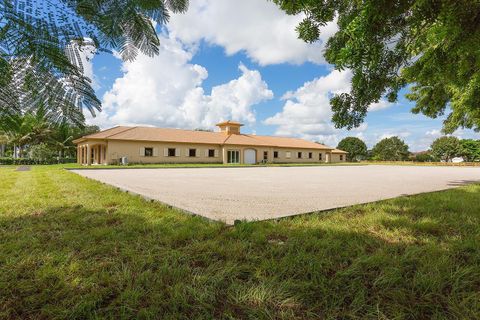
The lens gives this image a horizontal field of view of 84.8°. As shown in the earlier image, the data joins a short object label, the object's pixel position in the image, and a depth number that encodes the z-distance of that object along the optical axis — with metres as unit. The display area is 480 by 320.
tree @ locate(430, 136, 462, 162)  63.59
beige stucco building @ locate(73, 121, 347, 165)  28.52
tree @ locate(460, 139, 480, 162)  61.62
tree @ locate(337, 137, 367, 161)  73.56
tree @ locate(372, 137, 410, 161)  70.38
